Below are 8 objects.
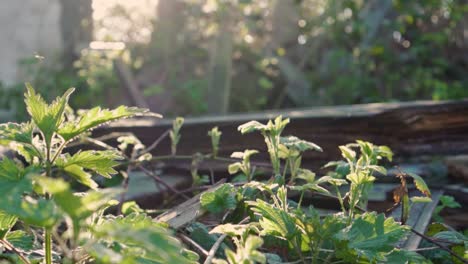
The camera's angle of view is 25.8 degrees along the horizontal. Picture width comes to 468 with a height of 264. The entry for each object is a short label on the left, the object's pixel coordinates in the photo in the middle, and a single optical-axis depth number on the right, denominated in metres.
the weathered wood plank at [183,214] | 1.15
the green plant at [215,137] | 1.37
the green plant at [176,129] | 1.41
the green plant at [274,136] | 1.15
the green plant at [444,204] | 1.38
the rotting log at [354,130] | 1.67
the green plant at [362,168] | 1.09
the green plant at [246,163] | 1.22
